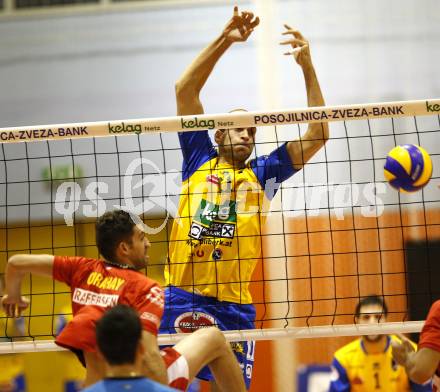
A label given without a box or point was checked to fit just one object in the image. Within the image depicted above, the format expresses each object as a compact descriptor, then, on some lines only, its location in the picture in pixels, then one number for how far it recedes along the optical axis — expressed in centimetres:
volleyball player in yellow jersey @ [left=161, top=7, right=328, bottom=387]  1278
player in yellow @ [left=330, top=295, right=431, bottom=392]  1705
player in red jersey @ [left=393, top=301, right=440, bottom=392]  974
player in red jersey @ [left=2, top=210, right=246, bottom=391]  951
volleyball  1222
